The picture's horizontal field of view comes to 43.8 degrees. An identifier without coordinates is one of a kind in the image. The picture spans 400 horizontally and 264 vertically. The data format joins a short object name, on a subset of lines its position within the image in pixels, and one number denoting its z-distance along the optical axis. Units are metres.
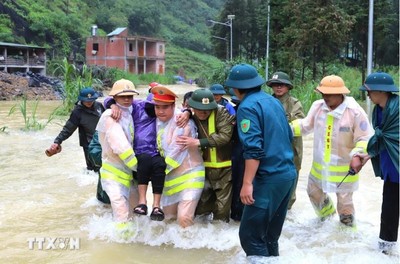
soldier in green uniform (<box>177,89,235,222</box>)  4.46
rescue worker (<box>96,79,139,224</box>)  4.59
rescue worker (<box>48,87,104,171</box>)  6.38
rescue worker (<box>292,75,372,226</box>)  4.52
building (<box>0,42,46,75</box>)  40.55
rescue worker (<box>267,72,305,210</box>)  5.13
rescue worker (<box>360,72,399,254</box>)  3.83
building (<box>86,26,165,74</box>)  60.09
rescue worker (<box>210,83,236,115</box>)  5.44
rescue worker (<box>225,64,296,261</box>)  3.43
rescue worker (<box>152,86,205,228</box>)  4.56
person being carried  4.53
